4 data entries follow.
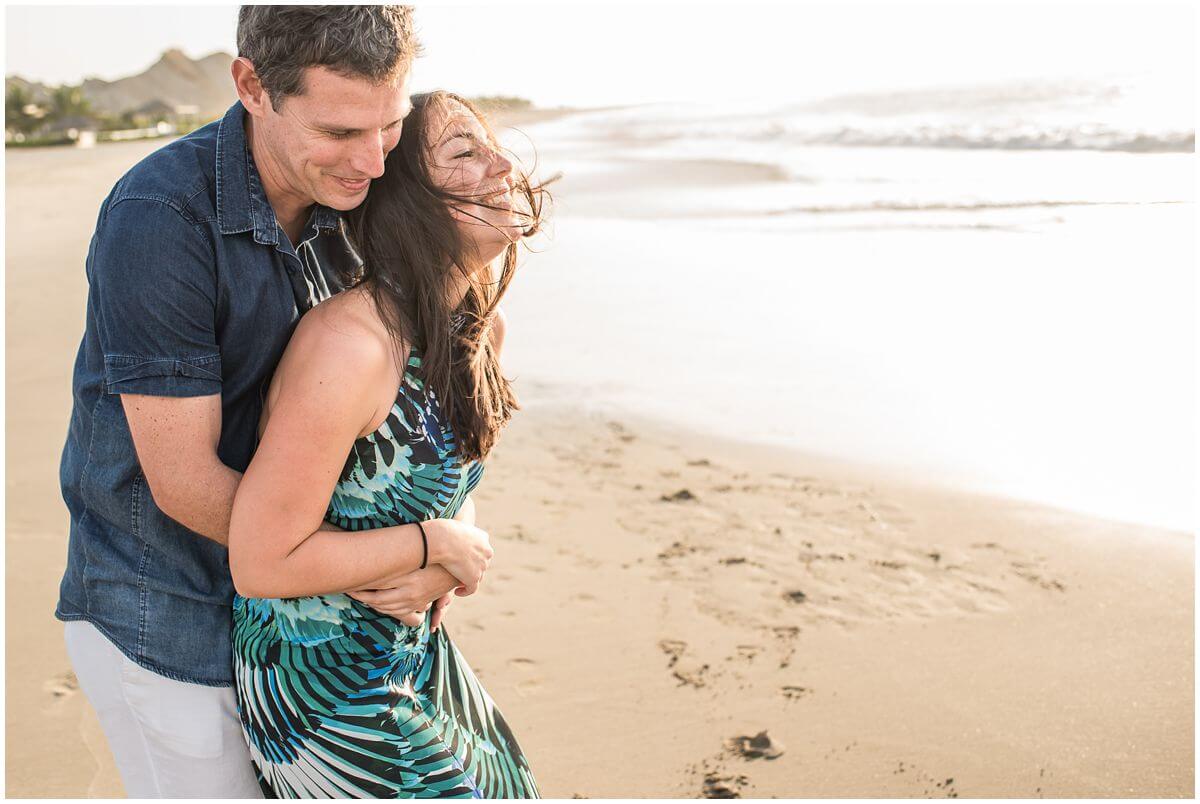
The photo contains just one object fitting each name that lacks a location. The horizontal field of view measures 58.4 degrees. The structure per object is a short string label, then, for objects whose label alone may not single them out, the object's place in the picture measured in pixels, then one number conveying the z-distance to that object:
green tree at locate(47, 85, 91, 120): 36.47
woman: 2.01
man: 1.93
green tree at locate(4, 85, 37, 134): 34.47
